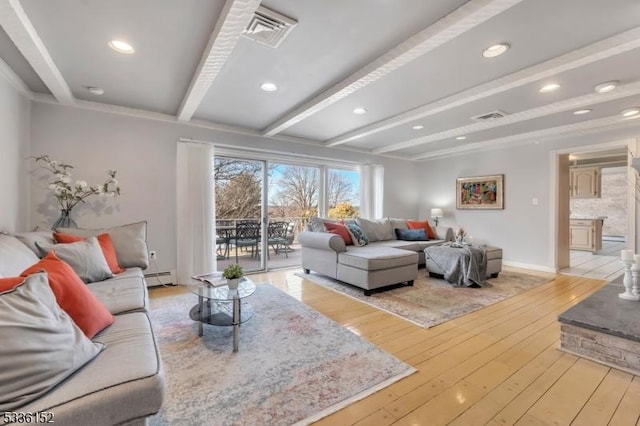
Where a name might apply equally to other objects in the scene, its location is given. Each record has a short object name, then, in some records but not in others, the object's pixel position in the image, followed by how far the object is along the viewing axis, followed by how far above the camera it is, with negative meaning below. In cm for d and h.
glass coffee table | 216 -84
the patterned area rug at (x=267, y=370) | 152 -106
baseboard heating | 381 -92
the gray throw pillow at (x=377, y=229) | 491 -32
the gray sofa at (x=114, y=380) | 93 -62
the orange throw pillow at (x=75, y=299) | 133 -43
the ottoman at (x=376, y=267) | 343 -72
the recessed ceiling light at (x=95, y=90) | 300 +129
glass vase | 312 -12
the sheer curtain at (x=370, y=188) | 589 +48
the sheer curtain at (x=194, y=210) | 393 +1
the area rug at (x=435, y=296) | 287 -102
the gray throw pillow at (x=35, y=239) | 225 -24
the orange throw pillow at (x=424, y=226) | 530 -29
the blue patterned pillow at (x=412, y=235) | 513 -44
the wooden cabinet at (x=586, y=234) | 666 -55
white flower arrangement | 309 +27
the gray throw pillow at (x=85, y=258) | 224 -39
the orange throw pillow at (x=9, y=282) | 118 -31
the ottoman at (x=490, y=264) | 420 -80
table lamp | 609 -4
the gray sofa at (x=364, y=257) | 347 -62
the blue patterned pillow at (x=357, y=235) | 432 -38
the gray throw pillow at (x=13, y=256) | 169 -31
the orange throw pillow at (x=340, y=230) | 423 -29
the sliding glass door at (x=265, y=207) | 468 +7
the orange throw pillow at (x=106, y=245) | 256 -33
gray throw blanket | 376 -74
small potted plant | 233 -53
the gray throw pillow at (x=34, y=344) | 90 -47
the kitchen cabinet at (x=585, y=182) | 721 +76
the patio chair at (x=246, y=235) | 480 -42
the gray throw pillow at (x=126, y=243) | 286 -34
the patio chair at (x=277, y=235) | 499 -44
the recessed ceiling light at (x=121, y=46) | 217 +129
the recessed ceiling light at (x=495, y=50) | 216 +126
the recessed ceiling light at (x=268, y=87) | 289 +129
